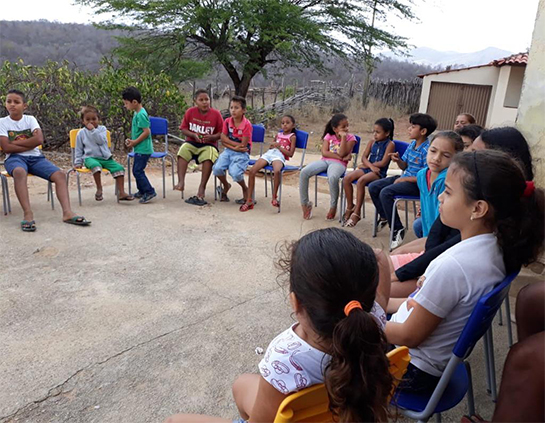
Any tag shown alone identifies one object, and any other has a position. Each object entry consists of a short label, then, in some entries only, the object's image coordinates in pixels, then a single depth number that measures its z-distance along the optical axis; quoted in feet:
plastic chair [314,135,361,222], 16.06
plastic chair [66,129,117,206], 16.12
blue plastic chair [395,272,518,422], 4.21
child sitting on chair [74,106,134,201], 15.92
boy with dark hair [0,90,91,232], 13.88
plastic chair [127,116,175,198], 18.24
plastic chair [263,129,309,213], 17.07
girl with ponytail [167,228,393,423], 3.21
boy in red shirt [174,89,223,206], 17.30
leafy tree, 38.88
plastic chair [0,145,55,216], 14.25
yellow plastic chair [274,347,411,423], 3.31
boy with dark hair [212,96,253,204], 16.83
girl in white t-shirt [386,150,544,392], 4.64
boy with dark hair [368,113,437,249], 12.75
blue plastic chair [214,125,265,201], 18.35
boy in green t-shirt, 16.71
